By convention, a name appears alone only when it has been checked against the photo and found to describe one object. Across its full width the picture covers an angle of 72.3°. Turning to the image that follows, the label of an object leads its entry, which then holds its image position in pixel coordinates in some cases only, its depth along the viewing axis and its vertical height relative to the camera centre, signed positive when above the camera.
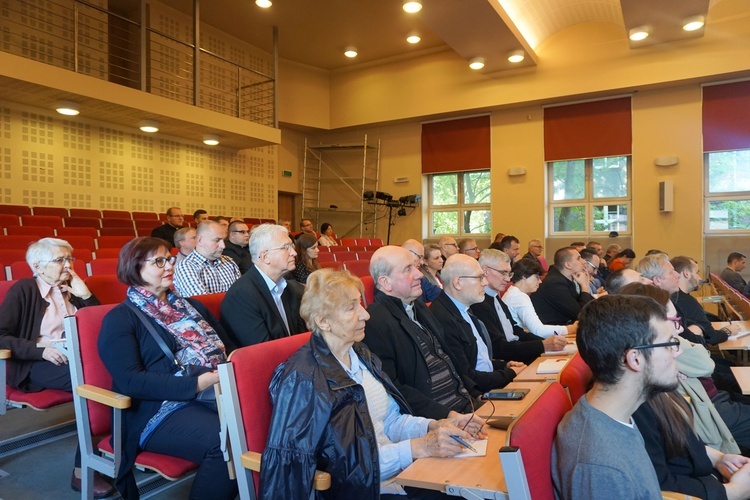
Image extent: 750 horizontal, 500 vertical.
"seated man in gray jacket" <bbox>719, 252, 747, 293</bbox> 6.91 -0.43
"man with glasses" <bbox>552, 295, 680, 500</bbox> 1.12 -0.39
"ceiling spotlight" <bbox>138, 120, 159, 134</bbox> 8.16 +1.88
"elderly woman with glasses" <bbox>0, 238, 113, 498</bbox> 2.41 -0.38
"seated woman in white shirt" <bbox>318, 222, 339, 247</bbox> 8.73 +0.06
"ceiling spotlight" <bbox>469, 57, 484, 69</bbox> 9.53 +3.36
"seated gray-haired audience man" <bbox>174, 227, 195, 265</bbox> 4.44 +0.01
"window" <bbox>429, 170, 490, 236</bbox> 11.34 +0.86
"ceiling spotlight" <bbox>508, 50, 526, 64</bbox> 9.17 +3.36
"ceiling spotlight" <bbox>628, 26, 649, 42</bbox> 8.13 +3.34
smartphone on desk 1.96 -0.59
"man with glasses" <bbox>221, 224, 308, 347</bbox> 2.38 -0.28
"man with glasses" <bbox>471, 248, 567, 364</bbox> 2.99 -0.53
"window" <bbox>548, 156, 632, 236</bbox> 9.92 +0.91
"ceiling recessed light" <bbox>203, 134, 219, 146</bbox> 9.24 +1.87
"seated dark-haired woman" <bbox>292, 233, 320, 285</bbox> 4.55 -0.13
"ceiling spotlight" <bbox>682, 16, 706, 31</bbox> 7.74 +3.34
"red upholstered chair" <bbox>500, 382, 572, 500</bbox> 1.02 -0.44
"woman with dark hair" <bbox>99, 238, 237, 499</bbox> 1.82 -0.50
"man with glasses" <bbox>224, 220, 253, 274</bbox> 4.74 -0.01
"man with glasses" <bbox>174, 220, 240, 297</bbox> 3.49 -0.18
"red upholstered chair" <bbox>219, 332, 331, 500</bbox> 1.49 -0.49
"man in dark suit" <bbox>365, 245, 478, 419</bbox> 2.00 -0.42
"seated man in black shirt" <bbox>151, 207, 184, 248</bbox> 6.95 +0.21
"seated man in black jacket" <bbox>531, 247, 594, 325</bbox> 4.05 -0.43
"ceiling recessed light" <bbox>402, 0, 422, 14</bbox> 7.55 +3.50
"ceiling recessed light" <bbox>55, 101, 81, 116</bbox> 7.09 +1.88
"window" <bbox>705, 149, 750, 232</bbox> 8.95 +0.88
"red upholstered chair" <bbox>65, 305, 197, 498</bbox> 1.84 -0.62
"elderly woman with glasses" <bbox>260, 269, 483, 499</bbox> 1.36 -0.52
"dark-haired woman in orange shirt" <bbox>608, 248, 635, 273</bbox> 7.75 -0.28
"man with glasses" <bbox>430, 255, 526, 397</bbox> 2.47 -0.44
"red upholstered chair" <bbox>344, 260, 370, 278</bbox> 5.32 -0.27
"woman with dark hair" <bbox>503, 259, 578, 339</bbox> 3.52 -0.42
